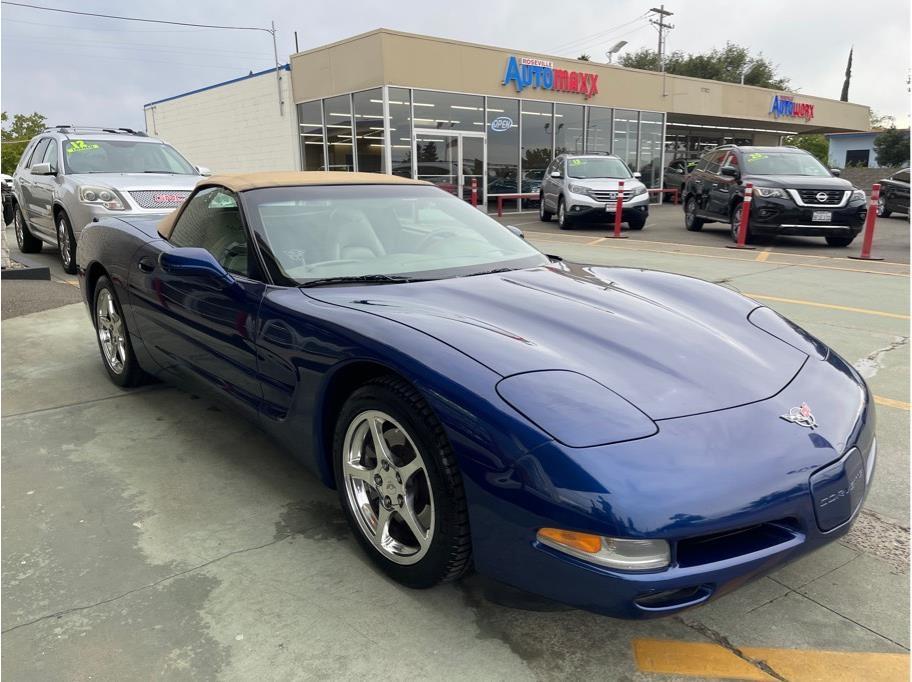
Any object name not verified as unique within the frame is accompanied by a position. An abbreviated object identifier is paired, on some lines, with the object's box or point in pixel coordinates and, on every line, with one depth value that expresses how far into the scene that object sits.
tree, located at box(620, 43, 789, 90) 60.28
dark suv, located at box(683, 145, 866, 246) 11.41
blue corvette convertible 1.72
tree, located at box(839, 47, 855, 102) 81.50
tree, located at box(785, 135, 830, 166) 40.91
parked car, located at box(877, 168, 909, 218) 17.59
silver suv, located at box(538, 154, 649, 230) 14.76
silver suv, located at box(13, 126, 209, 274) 7.46
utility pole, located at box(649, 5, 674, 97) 54.44
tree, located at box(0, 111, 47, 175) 50.34
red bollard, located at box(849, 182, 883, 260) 10.55
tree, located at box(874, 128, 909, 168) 46.00
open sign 20.22
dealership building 18.48
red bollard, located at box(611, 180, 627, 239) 13.93
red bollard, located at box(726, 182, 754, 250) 11.73
